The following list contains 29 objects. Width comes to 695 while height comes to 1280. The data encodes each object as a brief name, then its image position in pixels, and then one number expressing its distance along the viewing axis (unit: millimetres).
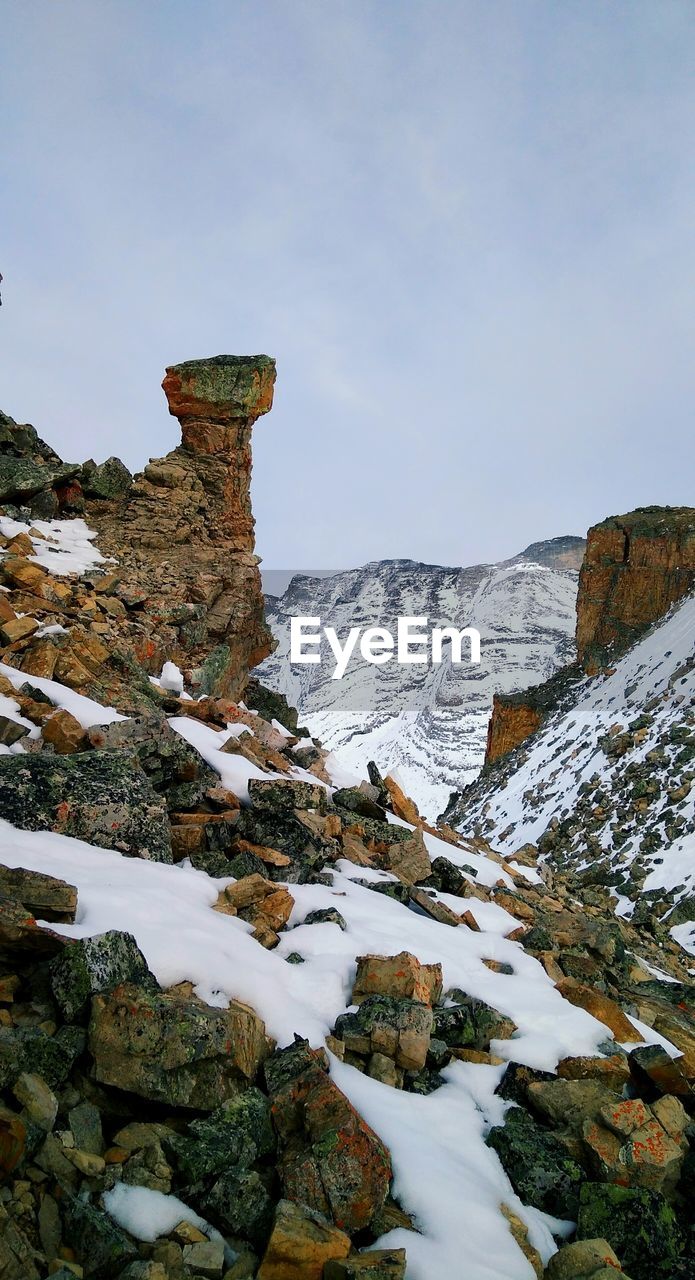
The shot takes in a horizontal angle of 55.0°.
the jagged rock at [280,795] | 5957
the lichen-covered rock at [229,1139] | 2601
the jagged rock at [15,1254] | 2082
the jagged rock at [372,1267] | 2287
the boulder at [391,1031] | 3549
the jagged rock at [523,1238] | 2627
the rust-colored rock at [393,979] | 4016
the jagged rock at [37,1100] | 2510
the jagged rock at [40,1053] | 2691
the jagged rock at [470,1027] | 3986
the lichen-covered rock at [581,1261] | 2527
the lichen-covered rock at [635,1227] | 2691
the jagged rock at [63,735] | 5617
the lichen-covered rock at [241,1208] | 2432
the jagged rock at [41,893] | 3371
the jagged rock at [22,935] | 3053
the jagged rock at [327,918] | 4711
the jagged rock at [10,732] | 5395
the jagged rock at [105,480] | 12445
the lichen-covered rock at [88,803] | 4477
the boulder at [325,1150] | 2604
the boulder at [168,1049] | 2848
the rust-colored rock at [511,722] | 39188
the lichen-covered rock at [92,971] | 2998
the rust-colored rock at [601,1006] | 4320
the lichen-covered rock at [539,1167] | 2953
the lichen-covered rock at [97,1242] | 2207
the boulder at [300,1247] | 2299
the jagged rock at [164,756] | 5801
